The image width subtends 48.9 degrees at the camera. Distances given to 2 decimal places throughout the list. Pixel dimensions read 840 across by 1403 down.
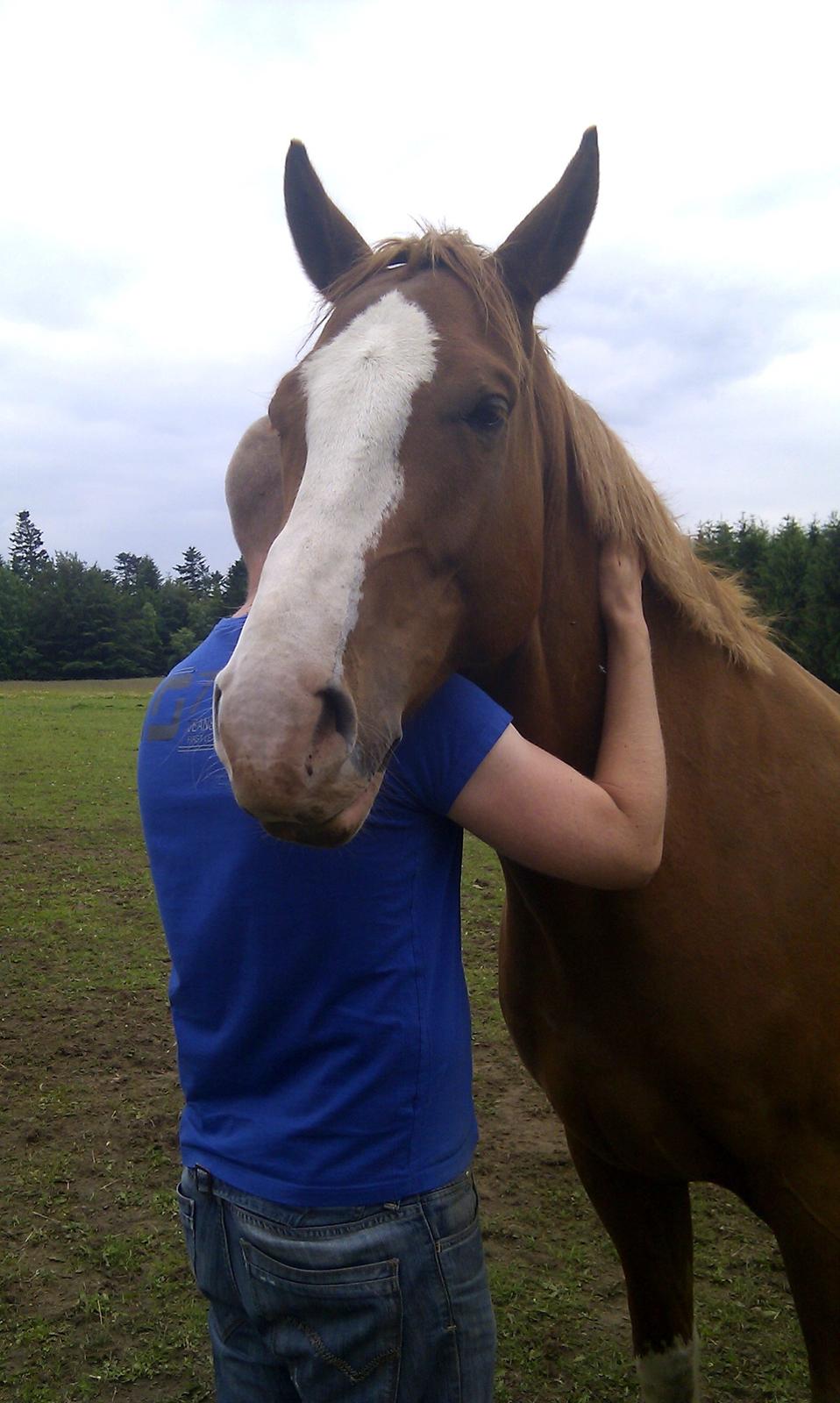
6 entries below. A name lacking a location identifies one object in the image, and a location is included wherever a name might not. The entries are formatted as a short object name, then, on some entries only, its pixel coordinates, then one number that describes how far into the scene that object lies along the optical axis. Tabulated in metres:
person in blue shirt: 1.37
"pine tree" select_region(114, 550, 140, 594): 97.09
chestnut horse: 1.45
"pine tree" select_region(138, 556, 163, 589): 82.17
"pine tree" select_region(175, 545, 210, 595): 79.12
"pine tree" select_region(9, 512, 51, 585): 113.44
